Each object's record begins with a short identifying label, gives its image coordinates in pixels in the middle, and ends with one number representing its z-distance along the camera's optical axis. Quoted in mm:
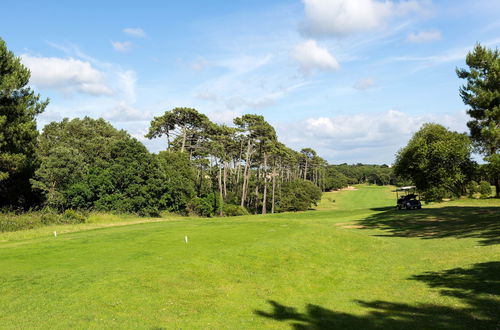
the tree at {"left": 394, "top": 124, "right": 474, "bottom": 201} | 42875
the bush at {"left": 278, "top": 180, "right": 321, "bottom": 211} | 79812
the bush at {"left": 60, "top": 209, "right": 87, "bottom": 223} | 34981
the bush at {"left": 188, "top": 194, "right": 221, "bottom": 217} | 59281
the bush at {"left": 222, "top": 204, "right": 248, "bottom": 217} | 60656
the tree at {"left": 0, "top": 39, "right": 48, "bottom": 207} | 33312
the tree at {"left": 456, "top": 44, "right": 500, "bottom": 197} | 37219
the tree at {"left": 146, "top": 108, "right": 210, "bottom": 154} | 69000
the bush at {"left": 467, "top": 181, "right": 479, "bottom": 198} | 54738
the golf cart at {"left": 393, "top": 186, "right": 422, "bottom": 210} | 44406
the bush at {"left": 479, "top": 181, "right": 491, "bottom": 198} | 63612
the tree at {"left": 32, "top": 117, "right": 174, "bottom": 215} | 40188
